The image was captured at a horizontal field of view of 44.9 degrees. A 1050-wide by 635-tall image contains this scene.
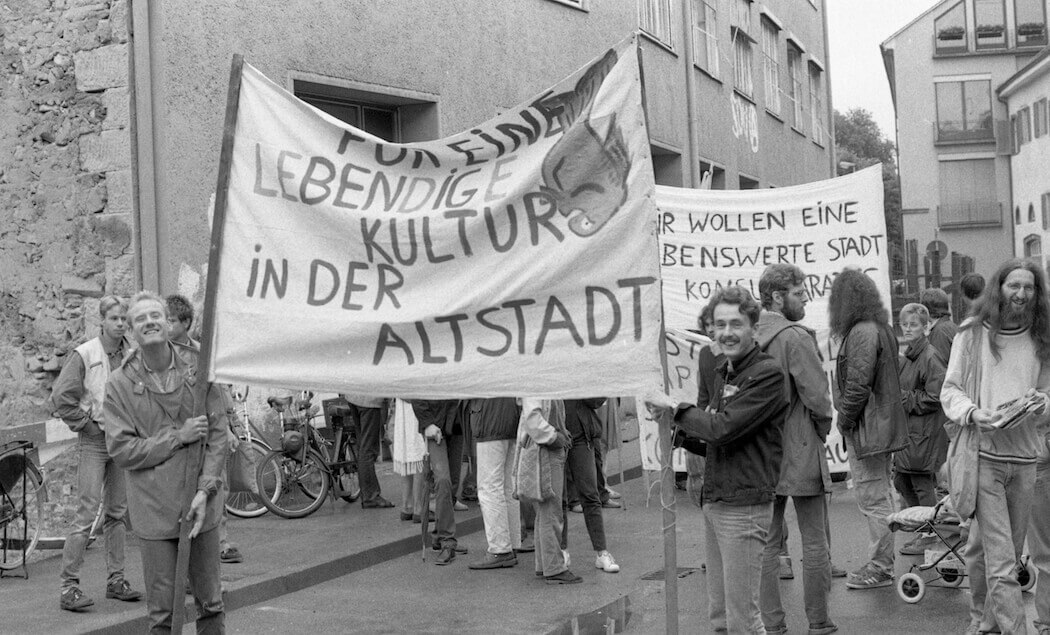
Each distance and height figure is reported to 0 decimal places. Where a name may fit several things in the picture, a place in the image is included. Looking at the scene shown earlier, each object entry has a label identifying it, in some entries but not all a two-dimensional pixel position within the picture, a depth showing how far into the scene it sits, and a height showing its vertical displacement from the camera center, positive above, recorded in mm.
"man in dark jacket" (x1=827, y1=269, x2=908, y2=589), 7645 -286
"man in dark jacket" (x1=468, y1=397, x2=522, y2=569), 9164 -828
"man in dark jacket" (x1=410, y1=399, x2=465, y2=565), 9516 -751
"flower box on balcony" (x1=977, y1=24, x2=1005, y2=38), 57250 +13641
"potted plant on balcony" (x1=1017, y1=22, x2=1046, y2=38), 57469 +13726
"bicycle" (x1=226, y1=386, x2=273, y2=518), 11305 -1183
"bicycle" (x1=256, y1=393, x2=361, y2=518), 11336 -959
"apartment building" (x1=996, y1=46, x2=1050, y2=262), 50469 +7482
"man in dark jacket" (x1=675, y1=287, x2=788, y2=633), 5703 -446
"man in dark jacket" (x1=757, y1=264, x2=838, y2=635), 6781 -655
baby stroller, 7595 -1356
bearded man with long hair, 6078 -362
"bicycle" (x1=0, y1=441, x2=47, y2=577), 9055 -924
